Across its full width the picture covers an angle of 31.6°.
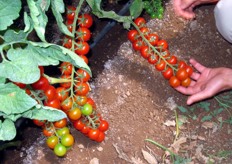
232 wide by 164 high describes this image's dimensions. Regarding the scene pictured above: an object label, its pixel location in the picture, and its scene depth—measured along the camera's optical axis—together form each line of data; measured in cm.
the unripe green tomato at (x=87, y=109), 199
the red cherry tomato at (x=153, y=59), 226
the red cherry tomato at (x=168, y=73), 227
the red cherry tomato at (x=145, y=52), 226
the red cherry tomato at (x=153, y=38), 225
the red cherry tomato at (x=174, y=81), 225
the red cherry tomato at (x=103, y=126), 213
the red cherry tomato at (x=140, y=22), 229
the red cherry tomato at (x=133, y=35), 228
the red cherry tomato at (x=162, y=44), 227
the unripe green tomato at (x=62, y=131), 202
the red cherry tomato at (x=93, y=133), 209
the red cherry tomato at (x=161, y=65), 226
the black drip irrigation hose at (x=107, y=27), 238
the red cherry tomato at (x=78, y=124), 209
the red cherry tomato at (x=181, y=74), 222
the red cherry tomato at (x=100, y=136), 214
